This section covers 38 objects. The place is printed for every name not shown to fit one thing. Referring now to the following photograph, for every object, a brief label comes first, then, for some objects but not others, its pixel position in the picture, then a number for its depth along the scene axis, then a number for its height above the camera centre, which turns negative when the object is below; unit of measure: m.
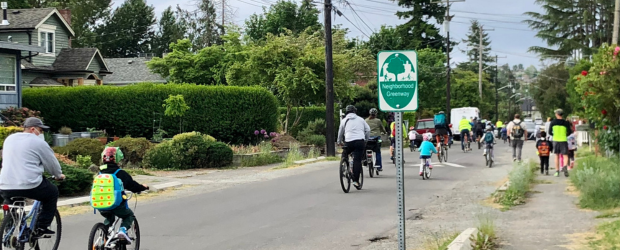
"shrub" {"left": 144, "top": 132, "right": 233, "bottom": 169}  21.00 -0.66
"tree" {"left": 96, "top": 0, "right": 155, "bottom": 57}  72.50 +10.87
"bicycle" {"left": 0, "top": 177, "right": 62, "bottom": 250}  7.40 -1.02
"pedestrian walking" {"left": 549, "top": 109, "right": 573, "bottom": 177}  17.97 -0.22
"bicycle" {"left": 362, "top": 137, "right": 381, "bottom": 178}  17.53 -0.62
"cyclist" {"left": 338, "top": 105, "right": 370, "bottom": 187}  14.86 -0.16
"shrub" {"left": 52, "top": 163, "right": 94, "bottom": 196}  13.97 -1.01
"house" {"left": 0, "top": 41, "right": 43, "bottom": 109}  24.42 +2.04
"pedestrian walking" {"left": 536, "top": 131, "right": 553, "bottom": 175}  19.11 -0.63
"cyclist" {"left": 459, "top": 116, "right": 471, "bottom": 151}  31.62 -0.01
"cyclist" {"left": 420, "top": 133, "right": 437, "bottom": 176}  17.50 -0.55
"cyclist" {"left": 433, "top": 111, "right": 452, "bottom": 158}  23.97 +0.04
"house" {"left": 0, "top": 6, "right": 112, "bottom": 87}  35.84 +4.53
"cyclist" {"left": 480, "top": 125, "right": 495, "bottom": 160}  22.42 -0.37
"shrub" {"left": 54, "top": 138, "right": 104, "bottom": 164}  19.83 -0.48
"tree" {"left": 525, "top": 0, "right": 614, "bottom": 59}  36.78 +5.57
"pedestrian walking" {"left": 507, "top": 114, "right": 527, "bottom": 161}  21.83 -0.12
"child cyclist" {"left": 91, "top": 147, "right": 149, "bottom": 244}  7.50 -0.61
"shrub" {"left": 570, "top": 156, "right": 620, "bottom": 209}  11.74 -1.07
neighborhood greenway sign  7.10 +0.51
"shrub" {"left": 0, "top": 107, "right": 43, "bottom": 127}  23.53 +0.66
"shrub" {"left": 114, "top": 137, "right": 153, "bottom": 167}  21.23 -0.54
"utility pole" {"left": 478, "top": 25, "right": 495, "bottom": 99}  74.55 +5.37
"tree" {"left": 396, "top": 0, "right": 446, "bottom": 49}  67.88 +10.34
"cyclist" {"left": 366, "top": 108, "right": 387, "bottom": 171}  18.08 +0.02
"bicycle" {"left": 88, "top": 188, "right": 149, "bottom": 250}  7.31 -1.14
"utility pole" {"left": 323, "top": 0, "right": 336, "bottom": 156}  27.06 +1.89
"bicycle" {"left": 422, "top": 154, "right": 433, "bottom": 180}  17.89 -1.09
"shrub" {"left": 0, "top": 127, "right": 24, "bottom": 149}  19.69 +0.06
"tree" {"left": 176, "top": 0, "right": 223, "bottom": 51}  63.26 +10.00
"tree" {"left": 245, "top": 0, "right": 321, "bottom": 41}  59.28 +9.65
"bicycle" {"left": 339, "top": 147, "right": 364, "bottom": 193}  14.48 -0.90
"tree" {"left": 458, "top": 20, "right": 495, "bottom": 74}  113.56 +13.51
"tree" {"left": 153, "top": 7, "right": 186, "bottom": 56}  74.06 +11.04
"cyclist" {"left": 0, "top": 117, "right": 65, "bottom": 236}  7.52 -0.40
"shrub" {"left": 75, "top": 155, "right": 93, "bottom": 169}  17.88 -0.75
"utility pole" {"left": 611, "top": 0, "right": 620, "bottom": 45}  22.46 +3.51
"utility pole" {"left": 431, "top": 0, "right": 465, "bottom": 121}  52.40 +6.90
